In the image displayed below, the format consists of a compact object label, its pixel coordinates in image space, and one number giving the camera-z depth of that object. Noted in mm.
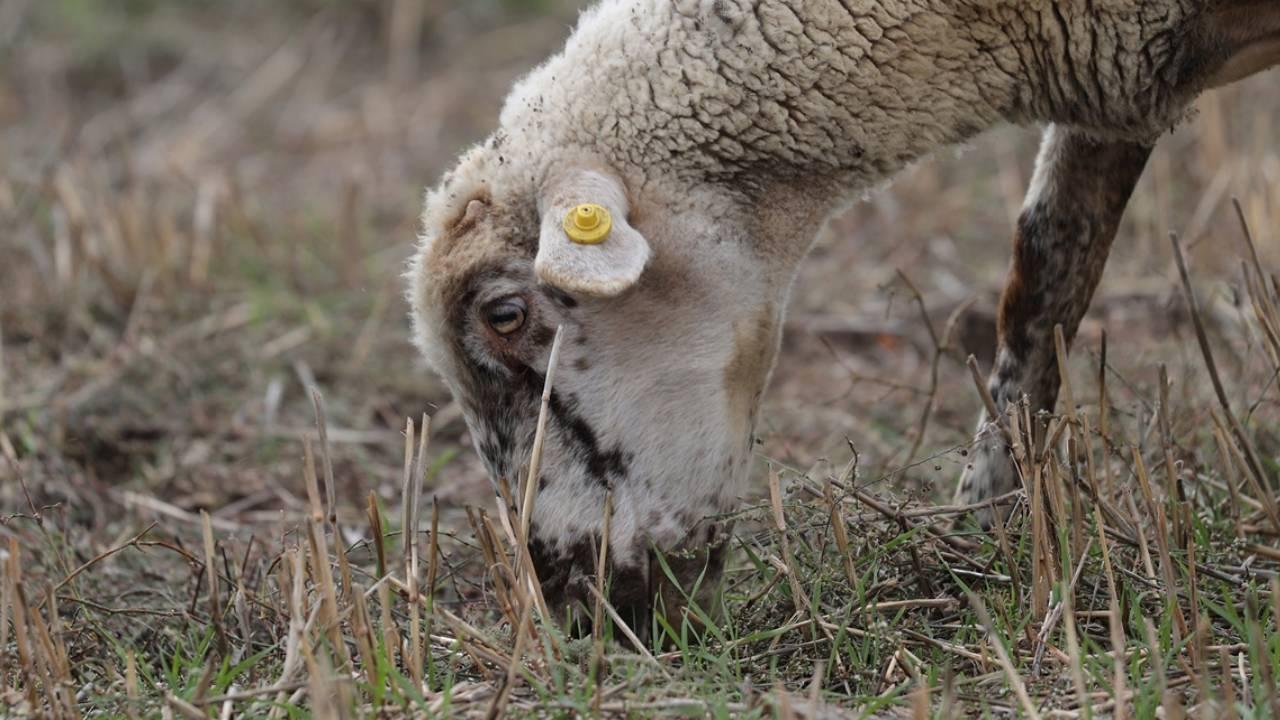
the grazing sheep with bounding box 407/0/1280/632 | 7477
